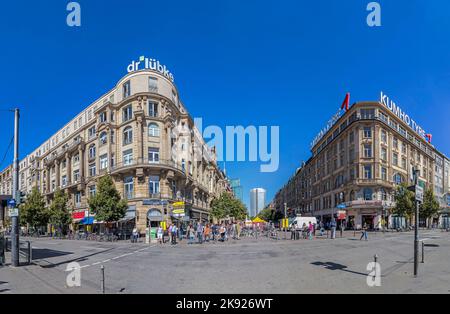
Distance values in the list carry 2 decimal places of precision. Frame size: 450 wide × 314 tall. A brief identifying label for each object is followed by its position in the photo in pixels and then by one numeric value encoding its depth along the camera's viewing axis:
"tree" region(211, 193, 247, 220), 59.35
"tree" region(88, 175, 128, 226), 35.17
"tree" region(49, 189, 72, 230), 46.12
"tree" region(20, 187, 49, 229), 50.22
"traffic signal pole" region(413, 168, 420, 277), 10.61
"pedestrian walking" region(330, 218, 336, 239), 31.66
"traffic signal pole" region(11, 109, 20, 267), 14.12
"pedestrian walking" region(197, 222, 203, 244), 27.49
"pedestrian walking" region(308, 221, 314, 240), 31.20
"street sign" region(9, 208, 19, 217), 14.86
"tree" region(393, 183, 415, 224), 45.75
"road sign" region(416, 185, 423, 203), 11.66
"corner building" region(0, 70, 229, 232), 41.81
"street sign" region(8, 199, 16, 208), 15.16
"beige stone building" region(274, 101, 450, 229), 53.75
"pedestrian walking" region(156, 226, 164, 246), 29.24
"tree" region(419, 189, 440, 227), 55.19
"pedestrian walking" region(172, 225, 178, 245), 27.30
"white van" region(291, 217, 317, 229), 51.39
